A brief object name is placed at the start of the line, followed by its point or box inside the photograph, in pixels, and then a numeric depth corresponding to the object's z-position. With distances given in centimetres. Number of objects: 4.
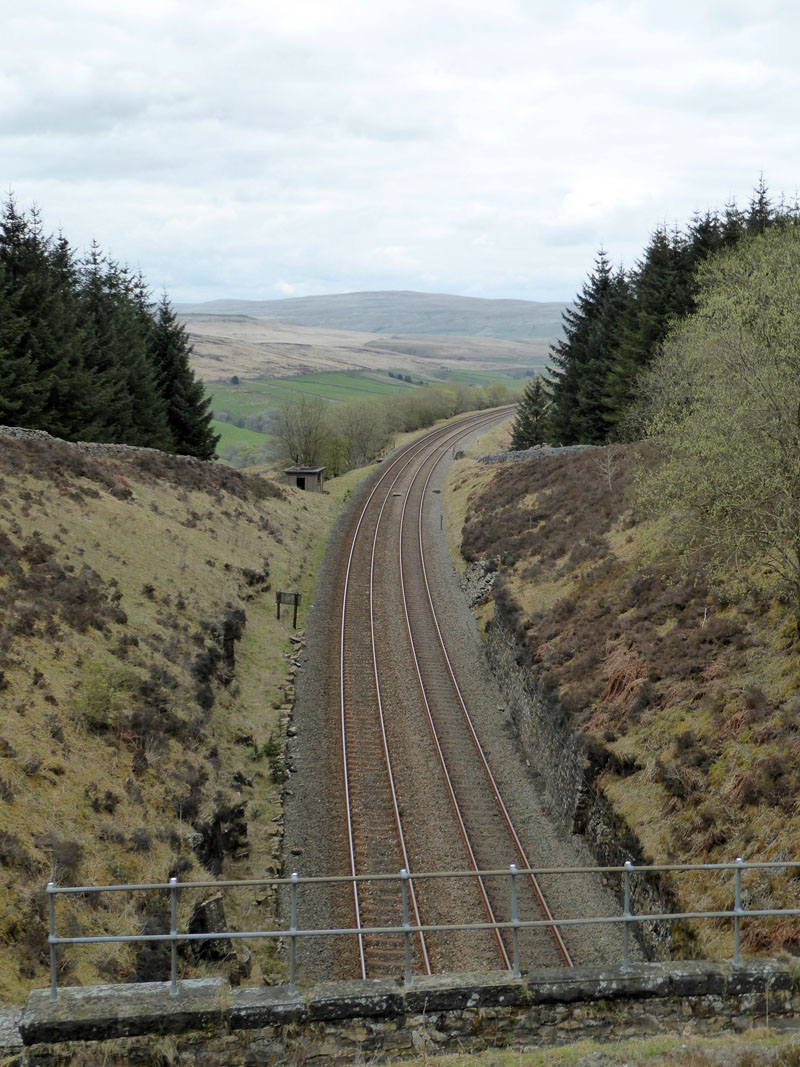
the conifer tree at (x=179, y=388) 5556
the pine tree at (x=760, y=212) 4462
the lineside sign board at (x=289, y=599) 3441
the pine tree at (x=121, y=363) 4738
